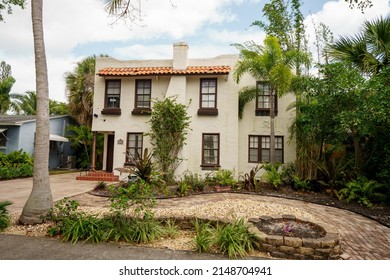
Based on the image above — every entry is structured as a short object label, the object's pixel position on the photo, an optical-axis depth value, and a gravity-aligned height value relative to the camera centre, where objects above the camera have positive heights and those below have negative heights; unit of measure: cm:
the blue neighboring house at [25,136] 1529 +100
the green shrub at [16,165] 1262 -79
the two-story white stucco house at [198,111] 1206 +230
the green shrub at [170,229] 470 -149
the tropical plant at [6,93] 2228 +533
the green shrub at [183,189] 912 -128
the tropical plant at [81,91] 1717 +449
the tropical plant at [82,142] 1719 +78
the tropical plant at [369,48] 839 +416
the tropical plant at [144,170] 927 -60
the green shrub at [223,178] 1041 -97
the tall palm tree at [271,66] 992 +403
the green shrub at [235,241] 382 -139
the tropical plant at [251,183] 984 -105
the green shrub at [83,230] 426 -140
